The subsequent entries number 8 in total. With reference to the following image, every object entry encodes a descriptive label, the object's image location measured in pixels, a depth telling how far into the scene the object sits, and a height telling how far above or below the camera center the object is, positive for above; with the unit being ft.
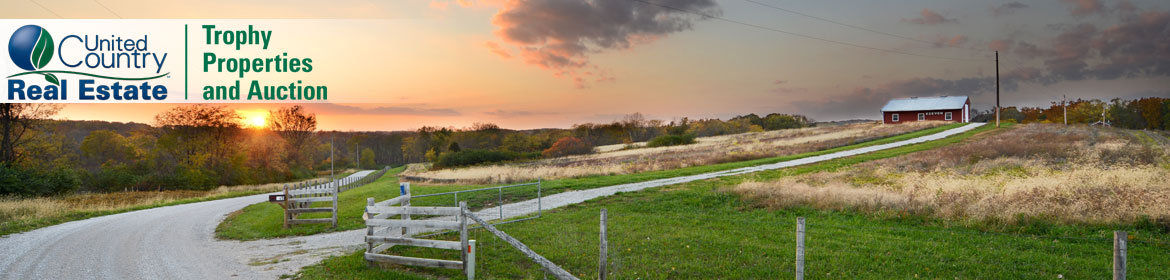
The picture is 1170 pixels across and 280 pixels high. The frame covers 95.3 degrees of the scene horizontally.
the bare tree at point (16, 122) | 124.26 +6.54
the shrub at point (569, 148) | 249.75 -2.63
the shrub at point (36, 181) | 101.86 -6.79
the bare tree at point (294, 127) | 247.70 +8.92
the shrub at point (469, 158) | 188.55 -5.16
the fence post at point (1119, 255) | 19.51 -4.40
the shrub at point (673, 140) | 242.37 +0.42
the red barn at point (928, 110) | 246.47 +13.50
